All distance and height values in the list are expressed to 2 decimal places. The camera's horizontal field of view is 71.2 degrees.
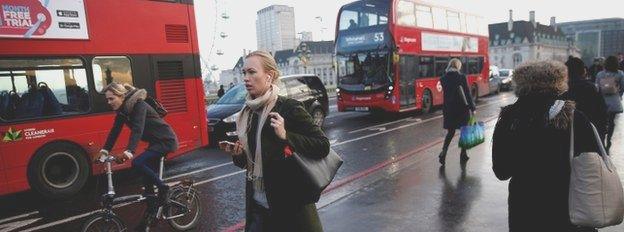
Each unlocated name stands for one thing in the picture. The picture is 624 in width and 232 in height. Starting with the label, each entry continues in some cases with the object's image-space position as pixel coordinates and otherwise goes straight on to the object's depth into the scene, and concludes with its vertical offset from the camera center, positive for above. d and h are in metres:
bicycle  4.09 -1.41
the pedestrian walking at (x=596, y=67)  10.25 -0.52
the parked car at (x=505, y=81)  27.42 -1.92
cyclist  4.32 -0.62
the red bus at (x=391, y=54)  14.45 +0.14
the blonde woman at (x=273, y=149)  2.23 -0.44
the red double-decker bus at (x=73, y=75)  6.30 +0.01
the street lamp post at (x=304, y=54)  30.39 +0.65
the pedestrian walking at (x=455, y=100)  7.11 -0.75
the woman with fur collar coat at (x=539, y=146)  2.43 -0.55
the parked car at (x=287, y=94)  10.86 -1.03
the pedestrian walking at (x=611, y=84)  7.29 -0.65
